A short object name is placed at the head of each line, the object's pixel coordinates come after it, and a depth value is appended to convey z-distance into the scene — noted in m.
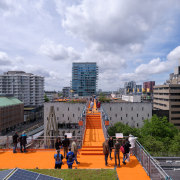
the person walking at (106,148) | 8.91
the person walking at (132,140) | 10.44
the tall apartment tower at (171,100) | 61.41
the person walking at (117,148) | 8.91
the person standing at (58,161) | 8.19
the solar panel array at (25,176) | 5.55
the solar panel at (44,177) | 5.64
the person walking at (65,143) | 10.09
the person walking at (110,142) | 9.96
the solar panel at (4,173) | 5.59
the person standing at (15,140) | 11.16
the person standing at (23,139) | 11.12
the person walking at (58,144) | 9.91
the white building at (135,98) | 78.61
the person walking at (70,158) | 8.37
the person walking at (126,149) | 9.14
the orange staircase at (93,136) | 11.52
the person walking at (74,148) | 9.18
